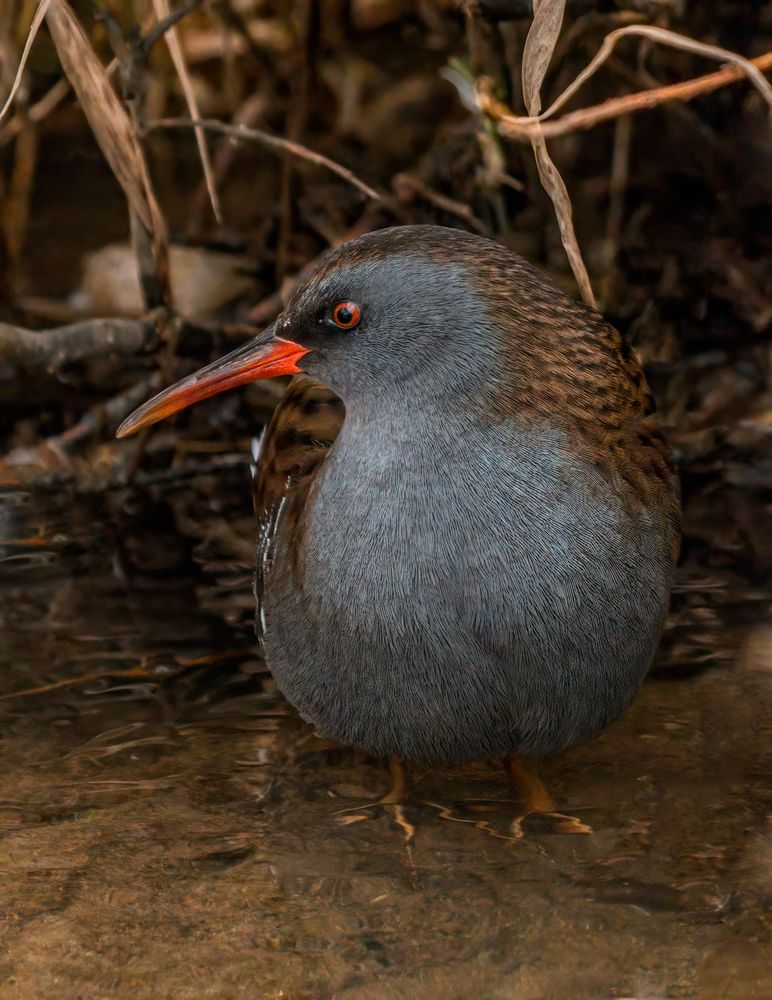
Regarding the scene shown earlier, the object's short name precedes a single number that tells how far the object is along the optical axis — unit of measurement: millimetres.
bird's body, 5945
